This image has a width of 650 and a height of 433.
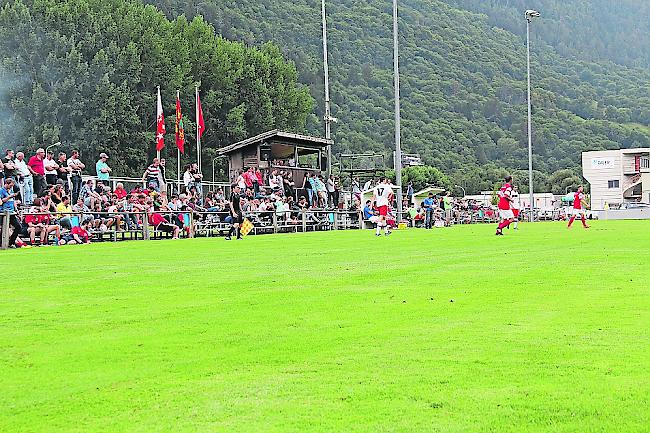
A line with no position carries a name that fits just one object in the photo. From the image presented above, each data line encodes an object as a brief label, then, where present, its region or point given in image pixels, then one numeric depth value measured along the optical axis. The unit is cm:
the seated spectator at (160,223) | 3219
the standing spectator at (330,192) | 4988
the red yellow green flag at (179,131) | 5050
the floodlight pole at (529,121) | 7582
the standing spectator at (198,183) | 4028
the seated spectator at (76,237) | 2800
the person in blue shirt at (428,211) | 4603
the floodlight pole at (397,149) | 4806
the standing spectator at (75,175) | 3209
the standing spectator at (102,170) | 3472
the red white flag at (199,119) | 5390
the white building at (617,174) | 12462
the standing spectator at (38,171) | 3034
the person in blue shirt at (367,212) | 4719
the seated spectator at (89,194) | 3141
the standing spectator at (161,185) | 3539
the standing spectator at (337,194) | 5042
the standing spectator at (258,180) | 4225
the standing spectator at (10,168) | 2789
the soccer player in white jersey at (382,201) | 3159
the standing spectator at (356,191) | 5362
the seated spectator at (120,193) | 3397
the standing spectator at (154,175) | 3662
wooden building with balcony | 4744
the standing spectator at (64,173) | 3162
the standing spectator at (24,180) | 2855
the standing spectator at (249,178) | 4109
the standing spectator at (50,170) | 3110
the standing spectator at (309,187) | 4755
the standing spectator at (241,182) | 3966
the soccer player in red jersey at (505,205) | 3127
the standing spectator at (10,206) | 2502
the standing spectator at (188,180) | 3938
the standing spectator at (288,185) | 4633
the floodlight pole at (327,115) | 5453
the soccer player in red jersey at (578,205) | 4027
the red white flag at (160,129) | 4603
